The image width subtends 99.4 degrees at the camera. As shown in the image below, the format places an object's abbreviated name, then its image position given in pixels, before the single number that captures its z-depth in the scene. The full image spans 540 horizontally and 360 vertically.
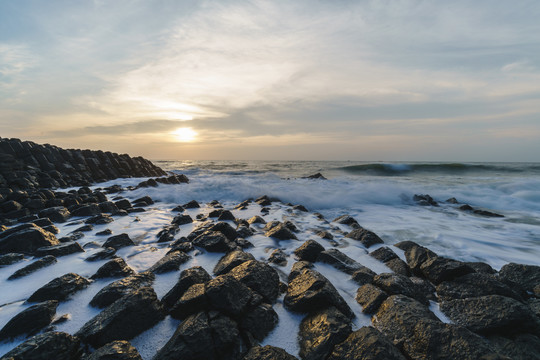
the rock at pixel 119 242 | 3.66
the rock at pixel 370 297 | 2.23
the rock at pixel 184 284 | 2.18
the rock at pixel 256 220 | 5.43
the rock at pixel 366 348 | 1.57
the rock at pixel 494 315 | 1.92
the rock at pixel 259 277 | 2.32
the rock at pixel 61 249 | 3.28
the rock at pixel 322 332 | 1.72
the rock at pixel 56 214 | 5.23
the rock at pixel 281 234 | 4.24
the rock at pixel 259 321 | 1.91
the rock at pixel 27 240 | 3.34
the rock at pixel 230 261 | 2.79
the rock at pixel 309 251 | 3.32
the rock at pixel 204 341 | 1.62
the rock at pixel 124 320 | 1.75
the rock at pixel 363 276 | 2.74
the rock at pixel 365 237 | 4.19
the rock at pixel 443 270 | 2.67
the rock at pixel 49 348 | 1.47
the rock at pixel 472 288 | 2.40
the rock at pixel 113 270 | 2.70
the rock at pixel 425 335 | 1.59
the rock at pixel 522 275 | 2.73
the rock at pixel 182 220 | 5.24
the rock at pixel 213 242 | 3.49
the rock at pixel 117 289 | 2.17
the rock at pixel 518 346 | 1.75
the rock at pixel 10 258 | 3.01
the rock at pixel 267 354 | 1.60
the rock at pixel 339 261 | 3.04
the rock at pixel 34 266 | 2.73
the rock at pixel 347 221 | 5.47
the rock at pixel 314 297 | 2.12
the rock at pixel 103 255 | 3.18
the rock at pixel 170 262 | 2.81
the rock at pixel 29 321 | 1.83
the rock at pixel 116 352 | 1.50
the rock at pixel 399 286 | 2.37
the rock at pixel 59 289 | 2.24
